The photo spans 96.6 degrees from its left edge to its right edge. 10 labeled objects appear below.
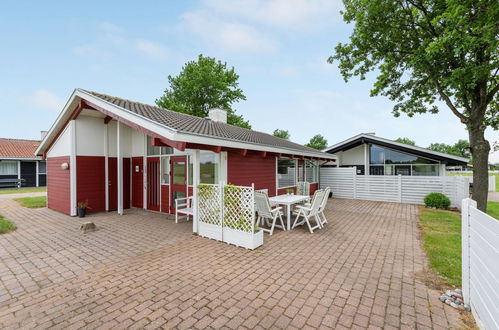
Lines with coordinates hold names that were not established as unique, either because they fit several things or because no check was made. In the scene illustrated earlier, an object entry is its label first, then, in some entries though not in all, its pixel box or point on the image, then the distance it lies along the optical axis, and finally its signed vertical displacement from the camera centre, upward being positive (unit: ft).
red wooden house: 22.66 +0.28
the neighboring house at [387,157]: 41.37 +1.23
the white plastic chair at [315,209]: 19.60 -4.07
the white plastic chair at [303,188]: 35.73 -3.83
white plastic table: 20.20 -3.51
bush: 31.00 -5.29
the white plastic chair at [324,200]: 21.09 -3.53
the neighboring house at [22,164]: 61.43 +0.58
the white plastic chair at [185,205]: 22.24 -4.47
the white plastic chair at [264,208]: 18.40 -3.82
